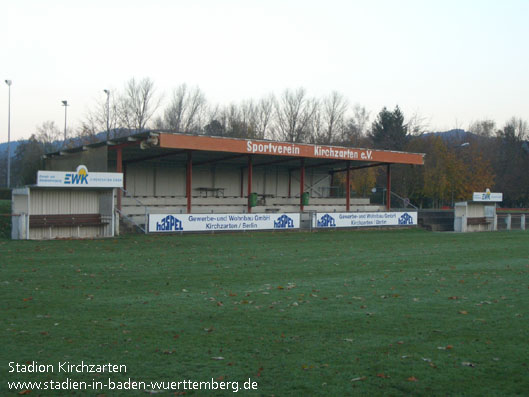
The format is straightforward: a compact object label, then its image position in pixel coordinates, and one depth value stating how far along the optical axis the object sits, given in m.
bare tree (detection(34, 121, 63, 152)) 67.80
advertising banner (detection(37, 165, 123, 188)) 22.16
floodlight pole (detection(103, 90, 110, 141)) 57.21
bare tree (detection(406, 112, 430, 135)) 73.56
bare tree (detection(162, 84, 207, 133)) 64.56
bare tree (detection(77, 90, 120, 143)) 58.06
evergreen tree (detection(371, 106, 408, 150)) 74.18
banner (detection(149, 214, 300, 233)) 25.80
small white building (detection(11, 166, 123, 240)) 22.03
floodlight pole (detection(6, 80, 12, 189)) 52.87
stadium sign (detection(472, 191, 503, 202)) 36.56
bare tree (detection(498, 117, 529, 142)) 84.94
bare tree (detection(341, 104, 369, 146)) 68.44
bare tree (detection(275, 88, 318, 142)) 70.12
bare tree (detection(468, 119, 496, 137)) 96.56
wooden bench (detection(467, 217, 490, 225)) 36.81
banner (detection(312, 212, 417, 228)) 32.06
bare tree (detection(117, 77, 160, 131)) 59.03
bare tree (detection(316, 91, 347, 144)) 71.38
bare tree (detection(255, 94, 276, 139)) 70.69
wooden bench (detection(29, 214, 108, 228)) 22.31
